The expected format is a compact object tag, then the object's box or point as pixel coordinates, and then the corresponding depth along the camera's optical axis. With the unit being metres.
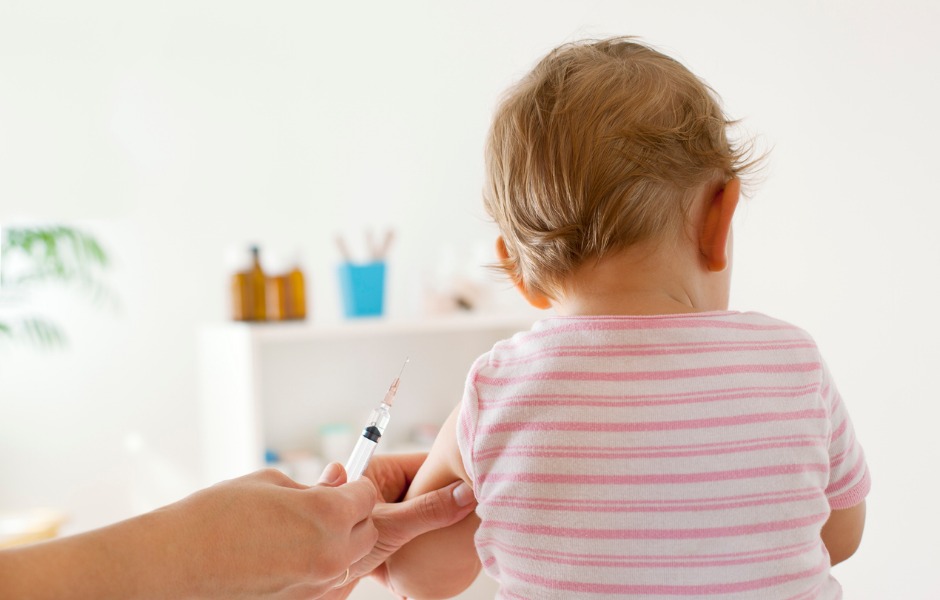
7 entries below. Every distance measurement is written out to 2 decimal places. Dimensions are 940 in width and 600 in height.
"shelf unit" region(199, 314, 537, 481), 1.98
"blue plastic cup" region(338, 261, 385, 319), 2.05
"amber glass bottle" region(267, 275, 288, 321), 1.97
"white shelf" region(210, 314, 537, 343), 1.89
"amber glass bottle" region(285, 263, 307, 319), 1.99
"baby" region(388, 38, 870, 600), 0.61
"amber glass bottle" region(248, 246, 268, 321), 1.96
